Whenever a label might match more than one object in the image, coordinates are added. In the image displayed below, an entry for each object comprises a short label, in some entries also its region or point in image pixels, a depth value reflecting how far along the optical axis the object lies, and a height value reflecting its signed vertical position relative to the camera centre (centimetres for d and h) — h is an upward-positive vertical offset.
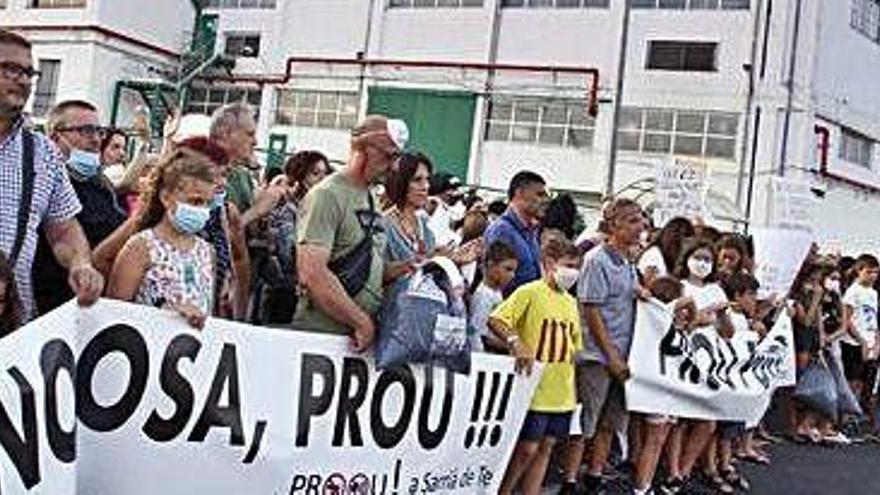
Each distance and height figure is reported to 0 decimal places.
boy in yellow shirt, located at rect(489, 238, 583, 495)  558 -25
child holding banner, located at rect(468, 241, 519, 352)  556 -1
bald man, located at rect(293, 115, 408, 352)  425 +14
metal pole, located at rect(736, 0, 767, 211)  2752 +437
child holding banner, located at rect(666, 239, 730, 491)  705 -3
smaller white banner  666 -39
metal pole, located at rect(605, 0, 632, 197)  2861 +510
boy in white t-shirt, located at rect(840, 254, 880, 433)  1041 +4
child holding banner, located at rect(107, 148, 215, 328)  369 +2
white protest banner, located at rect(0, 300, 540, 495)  319 -50
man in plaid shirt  332 +13
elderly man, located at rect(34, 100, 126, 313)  411 +30
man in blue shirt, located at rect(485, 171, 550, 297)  591 +34
